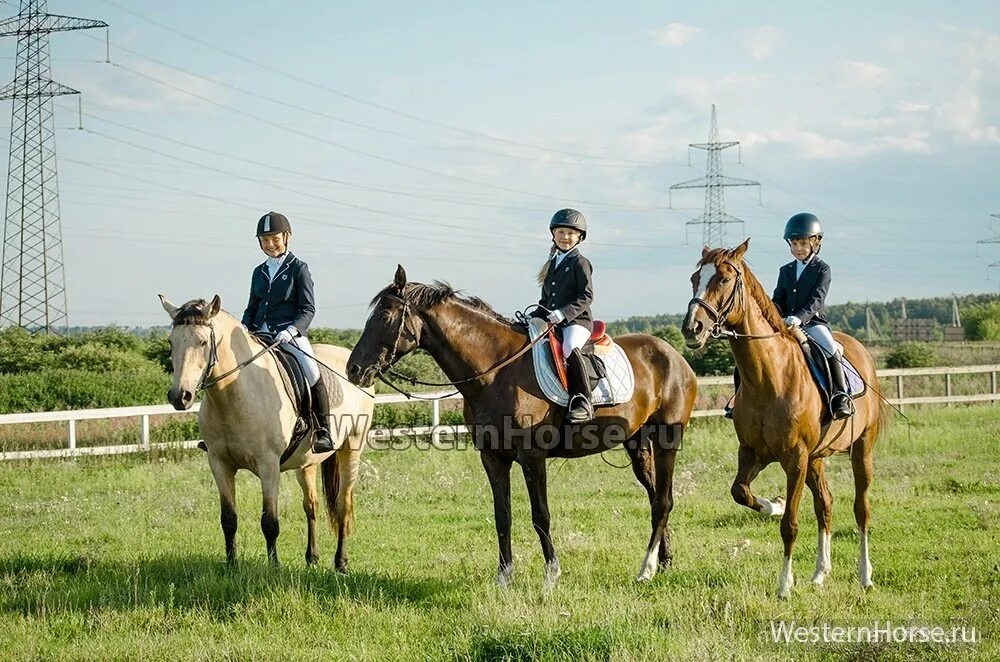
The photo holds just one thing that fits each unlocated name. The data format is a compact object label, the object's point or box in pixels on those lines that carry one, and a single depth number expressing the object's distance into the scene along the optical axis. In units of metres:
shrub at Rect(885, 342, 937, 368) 30.52
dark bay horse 7.39
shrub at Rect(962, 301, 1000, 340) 48.88
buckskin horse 7.46
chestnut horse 7.09
